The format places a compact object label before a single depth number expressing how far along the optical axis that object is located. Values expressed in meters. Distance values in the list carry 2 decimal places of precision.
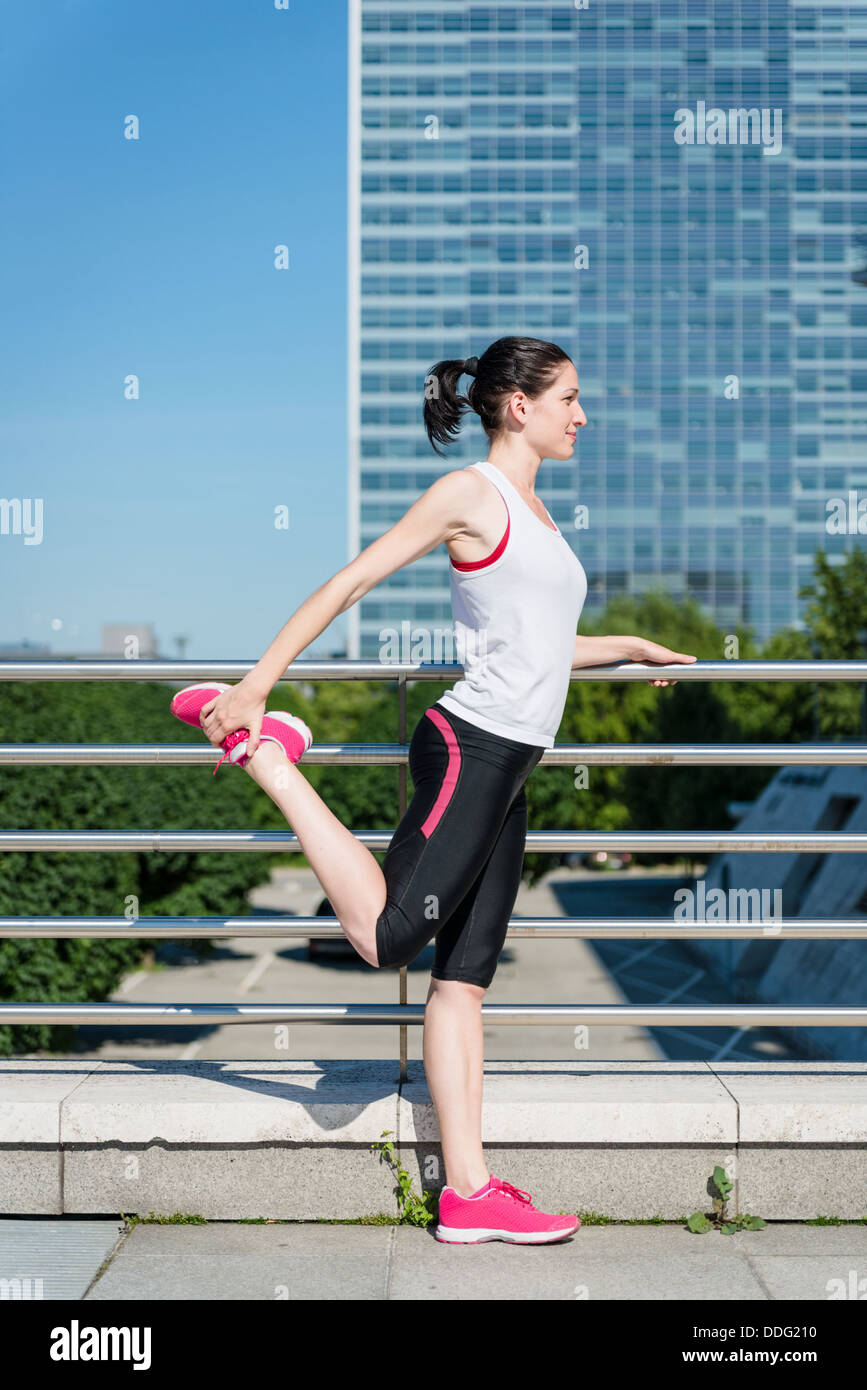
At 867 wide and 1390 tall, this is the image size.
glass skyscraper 126.31
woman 2.65
